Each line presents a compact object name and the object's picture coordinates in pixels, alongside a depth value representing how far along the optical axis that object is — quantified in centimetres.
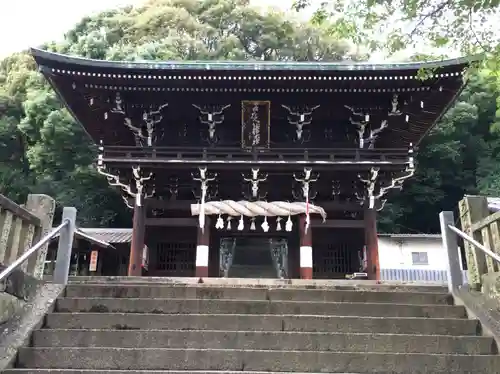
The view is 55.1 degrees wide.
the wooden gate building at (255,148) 1216
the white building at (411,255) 1791
